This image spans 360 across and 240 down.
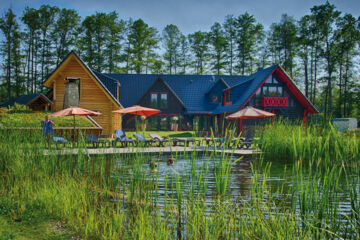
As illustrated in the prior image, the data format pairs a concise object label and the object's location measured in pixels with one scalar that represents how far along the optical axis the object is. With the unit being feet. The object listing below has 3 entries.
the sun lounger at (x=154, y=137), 46.90
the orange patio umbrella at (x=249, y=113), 44.24
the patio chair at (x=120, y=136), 42.47
